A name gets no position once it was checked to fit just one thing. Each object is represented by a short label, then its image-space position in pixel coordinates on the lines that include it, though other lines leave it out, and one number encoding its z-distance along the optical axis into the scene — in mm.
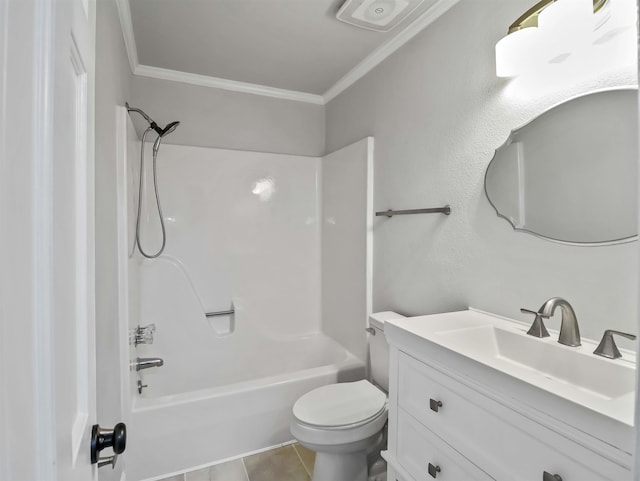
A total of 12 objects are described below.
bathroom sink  756
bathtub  1815
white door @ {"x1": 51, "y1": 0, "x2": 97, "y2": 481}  418
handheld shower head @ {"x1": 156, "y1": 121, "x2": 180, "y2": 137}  2088
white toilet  1556
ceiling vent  1639
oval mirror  1034
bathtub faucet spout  2062
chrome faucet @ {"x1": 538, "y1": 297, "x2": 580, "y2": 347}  1060
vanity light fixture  1118
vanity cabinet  735
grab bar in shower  2596
